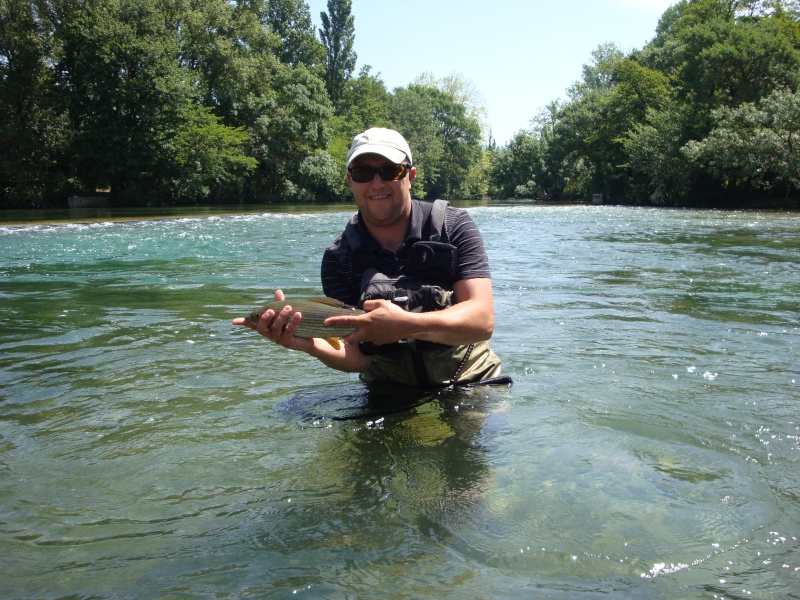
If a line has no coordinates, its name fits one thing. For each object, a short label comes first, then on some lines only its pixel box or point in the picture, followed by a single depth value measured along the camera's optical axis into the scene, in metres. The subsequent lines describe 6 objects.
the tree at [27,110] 42.81
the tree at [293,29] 71.56
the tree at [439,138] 89.69
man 3.77
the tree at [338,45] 74.06
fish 3.58
